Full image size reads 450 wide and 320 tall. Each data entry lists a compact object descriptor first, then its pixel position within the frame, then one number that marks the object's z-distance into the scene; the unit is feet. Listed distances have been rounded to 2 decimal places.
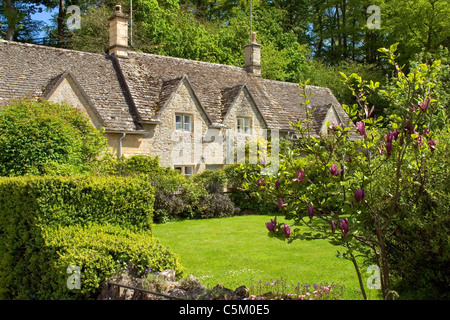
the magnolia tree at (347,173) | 14.43
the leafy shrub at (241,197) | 61.36
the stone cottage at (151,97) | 61.41
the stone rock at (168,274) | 19.56
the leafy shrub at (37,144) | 37.76
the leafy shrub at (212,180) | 60.18
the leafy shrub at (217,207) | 56.18
